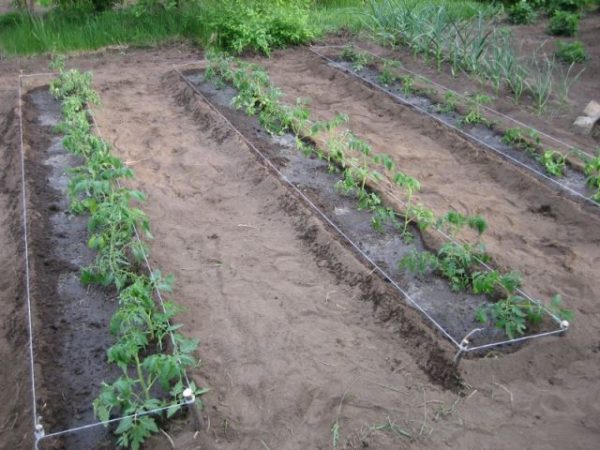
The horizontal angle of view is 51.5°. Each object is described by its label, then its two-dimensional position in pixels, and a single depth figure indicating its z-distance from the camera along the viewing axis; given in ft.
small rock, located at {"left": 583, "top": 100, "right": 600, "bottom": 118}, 18.62
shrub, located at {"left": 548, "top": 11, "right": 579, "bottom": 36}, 28.96
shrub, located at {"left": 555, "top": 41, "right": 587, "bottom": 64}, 24.79
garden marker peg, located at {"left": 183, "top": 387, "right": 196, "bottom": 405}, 8.39
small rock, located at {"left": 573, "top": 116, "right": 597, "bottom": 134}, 18.35
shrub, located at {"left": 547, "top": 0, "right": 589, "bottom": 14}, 32.99
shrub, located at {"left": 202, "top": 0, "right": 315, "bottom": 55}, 26.10
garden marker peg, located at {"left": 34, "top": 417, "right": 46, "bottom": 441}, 7.74
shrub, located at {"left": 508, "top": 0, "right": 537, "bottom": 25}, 31.68
